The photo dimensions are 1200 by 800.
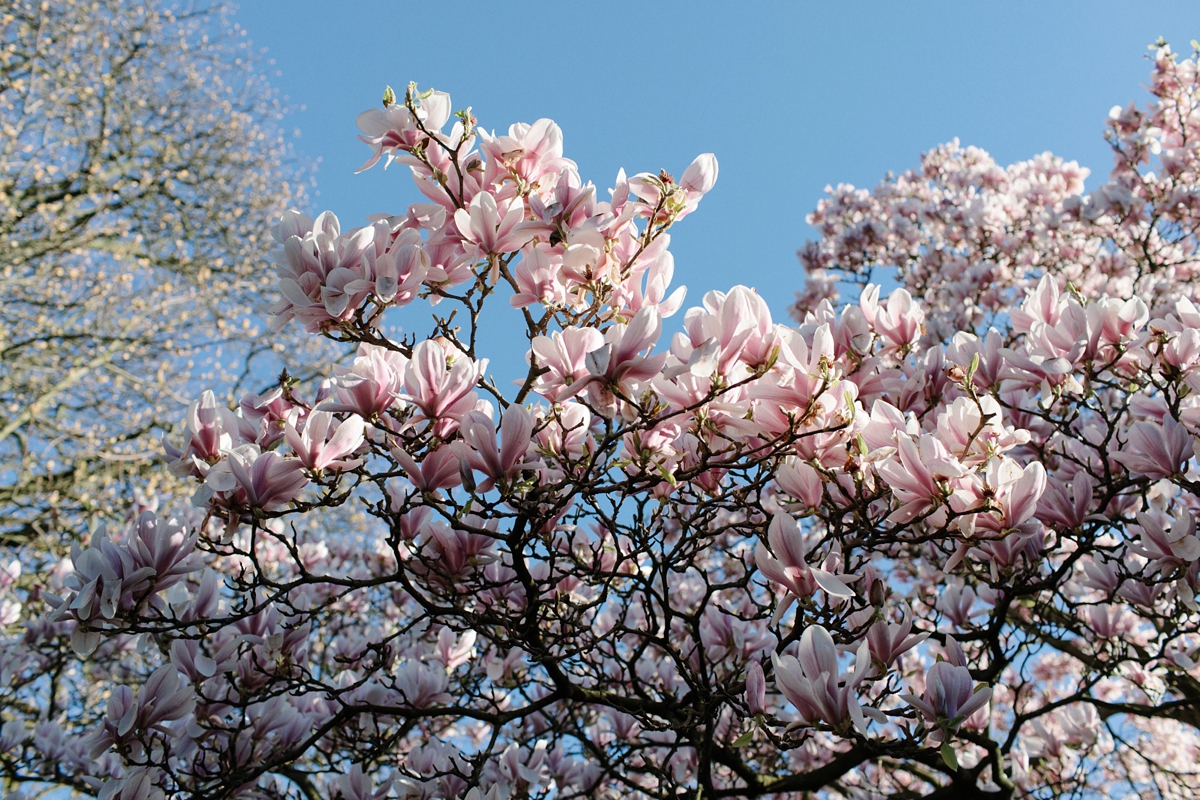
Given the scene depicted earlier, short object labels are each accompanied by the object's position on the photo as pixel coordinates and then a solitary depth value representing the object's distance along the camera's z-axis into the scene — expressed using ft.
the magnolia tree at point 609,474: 5.09
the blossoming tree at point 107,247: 25.00
